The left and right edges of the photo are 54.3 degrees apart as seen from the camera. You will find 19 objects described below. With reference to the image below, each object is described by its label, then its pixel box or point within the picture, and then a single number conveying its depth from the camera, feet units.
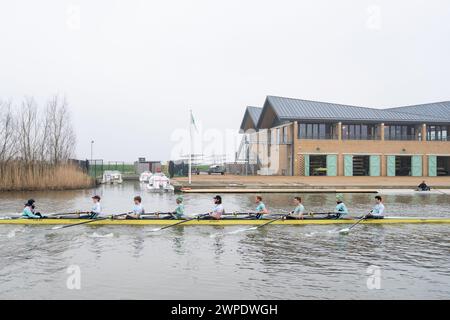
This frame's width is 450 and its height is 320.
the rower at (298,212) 61.72
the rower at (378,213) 62.85
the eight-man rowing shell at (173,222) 60.75
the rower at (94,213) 62.39
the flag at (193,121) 136.98
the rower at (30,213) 61.31
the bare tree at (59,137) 148.05
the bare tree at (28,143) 133.28
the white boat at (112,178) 176.04
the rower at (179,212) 62.03
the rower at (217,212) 61.82
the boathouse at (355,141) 170.50
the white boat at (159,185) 132.66
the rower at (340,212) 62.75
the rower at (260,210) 61.87
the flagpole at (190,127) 136.59
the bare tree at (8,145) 126.52
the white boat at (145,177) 167.43
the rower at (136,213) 61.56
